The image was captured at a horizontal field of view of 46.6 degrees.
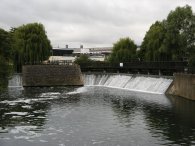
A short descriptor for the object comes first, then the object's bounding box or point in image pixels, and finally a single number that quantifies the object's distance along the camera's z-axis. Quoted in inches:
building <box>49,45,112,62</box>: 3129.1
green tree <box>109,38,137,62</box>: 1943.7
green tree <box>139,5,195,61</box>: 1350.8
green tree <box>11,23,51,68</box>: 1705.5
